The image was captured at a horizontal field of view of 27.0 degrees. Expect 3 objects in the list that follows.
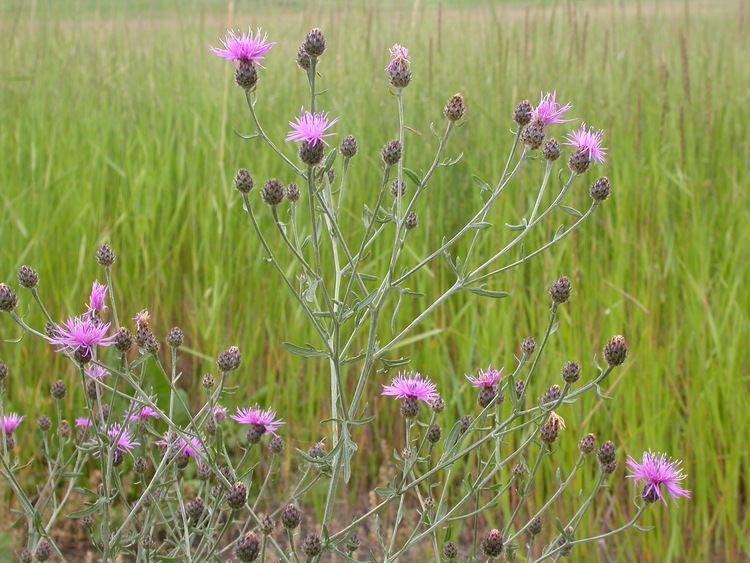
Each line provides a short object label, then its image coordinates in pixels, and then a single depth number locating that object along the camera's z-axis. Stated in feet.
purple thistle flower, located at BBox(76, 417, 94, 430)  2.22
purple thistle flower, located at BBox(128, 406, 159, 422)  2.08
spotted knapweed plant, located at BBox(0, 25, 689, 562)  1.85
